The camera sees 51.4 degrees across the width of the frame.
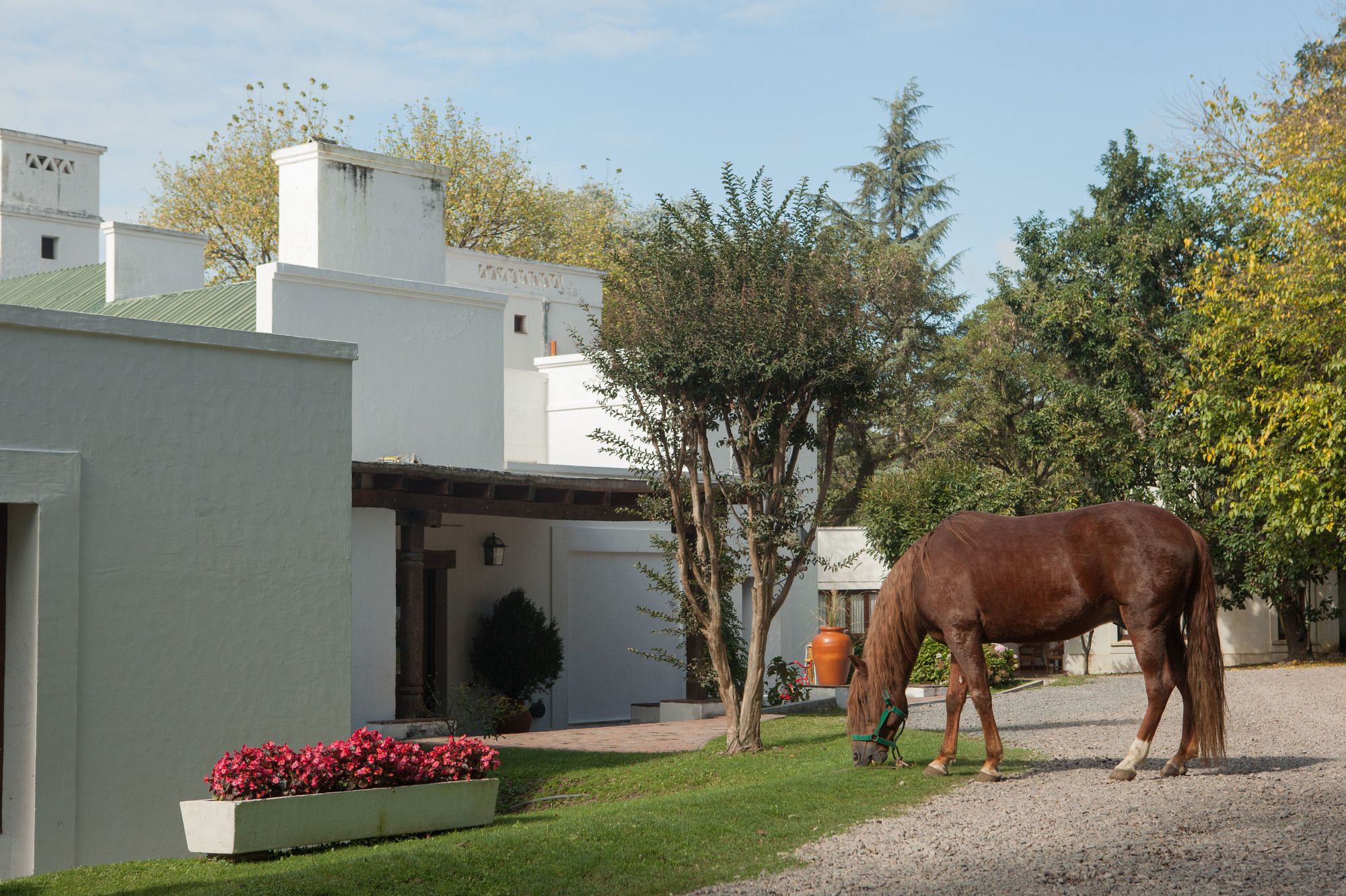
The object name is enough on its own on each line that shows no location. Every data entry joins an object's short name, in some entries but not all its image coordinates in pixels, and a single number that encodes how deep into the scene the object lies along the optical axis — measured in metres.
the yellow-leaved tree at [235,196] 37.06
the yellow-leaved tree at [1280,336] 19.89
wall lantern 19.39
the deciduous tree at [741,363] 13.31
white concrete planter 8.98
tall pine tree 36.16
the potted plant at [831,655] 18.86
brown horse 9.84
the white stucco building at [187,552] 9.88
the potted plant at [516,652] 19.03
